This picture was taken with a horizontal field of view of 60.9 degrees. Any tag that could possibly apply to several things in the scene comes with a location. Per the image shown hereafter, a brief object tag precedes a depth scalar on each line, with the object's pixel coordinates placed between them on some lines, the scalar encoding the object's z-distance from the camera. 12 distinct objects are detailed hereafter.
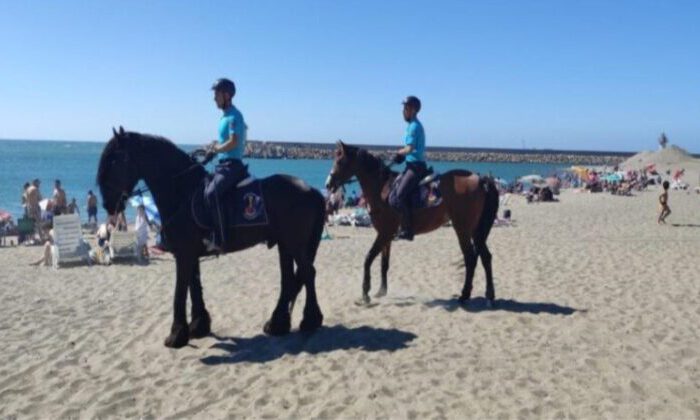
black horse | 6.71
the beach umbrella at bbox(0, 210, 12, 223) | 19.73
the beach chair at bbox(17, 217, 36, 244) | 18.59
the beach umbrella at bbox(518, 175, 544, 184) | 47.31
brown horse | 8.54
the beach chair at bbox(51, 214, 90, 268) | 13.33
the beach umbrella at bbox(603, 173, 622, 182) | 43.19
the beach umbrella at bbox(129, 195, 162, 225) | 13.90
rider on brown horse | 8.49
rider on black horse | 6.73
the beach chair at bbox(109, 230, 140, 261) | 13.60
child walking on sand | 20.53
